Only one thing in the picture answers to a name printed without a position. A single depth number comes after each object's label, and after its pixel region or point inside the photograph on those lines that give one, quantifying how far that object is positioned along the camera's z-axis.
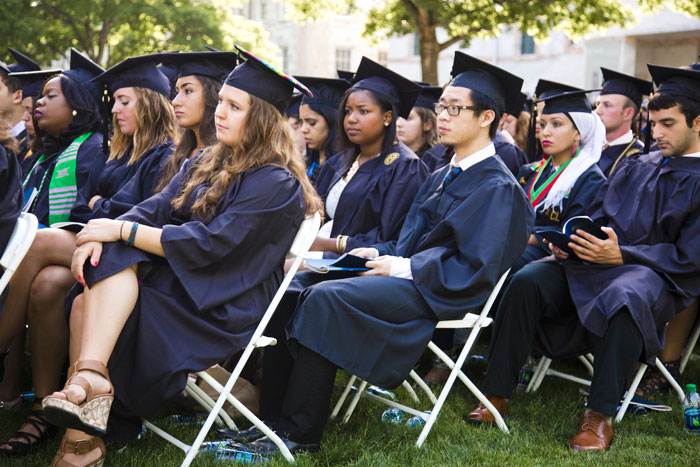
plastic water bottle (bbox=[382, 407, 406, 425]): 3.93
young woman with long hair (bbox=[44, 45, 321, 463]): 2.98
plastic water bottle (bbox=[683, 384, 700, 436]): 3.84
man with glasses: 3.34
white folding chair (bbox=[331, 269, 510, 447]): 3.54
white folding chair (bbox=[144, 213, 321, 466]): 3.10
